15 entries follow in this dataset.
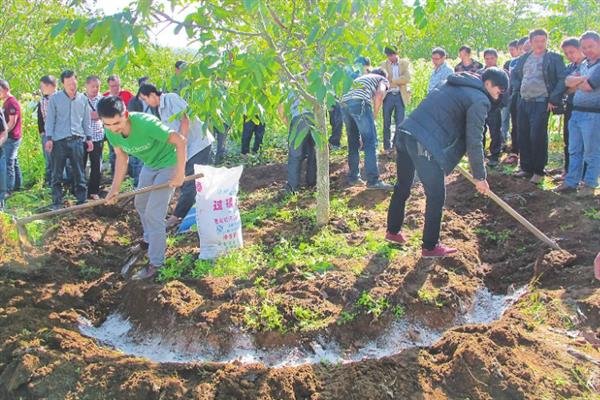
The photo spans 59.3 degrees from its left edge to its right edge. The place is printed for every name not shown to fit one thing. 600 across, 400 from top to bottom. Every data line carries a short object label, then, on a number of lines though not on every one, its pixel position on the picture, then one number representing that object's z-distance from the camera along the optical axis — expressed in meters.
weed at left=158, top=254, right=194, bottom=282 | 4.38
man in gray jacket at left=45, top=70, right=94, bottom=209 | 6.06
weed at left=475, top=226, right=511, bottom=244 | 4.96
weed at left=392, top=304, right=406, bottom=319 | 3.75
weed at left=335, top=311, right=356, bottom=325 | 3.66
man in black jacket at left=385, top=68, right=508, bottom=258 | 3.99
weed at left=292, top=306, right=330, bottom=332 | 3.61
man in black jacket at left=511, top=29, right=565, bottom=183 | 5.94
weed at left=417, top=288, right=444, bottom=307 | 3.86
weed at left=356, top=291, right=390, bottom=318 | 3.73
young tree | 3.11
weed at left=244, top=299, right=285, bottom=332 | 3.61
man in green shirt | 4.11
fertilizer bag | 4.56
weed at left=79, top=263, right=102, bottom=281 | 4.78
